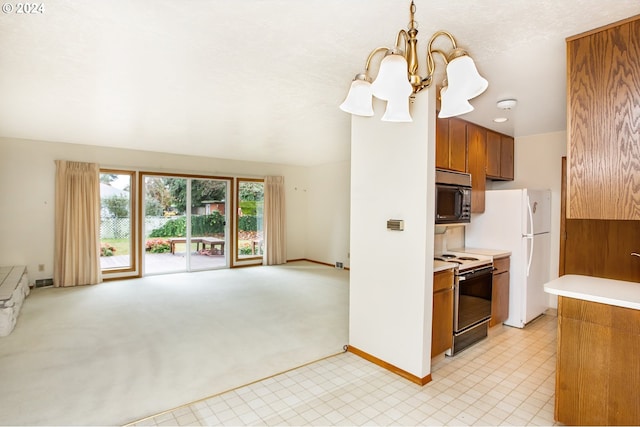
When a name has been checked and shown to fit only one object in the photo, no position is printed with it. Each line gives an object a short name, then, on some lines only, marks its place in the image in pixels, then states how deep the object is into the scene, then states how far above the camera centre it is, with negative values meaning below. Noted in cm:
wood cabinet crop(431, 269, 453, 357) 269 -85
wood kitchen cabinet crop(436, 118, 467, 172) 316 +69
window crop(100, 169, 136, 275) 582 -24
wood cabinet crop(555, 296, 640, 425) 177 -86
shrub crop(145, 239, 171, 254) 627 -71
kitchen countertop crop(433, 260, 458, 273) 269 -46
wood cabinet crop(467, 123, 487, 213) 369 +58
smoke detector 307 +103
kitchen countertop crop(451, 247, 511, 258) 354 -45
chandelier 125 +52
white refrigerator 369 -30
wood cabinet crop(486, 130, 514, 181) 409 +74
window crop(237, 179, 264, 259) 735 -19
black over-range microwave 311 +15
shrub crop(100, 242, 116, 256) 586 -73
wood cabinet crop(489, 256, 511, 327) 351 -88
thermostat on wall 260 -10
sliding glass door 628 -29
